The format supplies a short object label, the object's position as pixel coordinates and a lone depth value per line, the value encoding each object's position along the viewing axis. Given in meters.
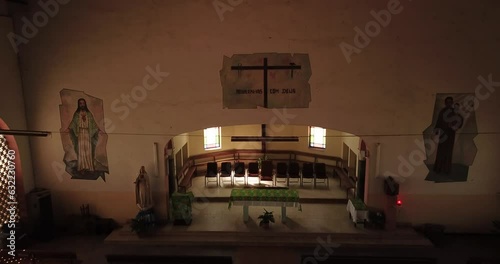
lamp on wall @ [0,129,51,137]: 8.68
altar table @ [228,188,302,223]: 12.28
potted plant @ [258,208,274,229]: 12.04
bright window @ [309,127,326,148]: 17.31
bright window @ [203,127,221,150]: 17.64
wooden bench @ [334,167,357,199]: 14.30
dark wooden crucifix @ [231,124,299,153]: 11.00
